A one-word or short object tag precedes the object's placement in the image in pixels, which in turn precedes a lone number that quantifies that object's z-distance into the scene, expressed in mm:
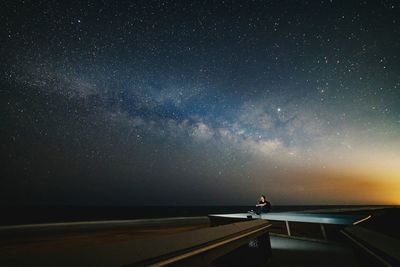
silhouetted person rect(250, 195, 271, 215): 10200
